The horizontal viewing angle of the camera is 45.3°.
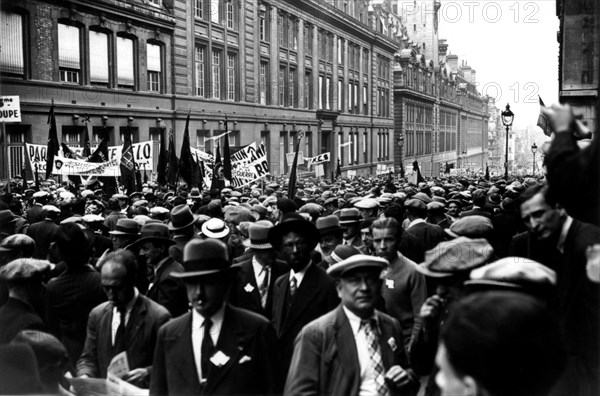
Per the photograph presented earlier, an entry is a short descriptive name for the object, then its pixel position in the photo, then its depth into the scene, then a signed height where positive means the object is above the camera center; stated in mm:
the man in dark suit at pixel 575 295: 4152 -886
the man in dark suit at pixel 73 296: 5832 -1199
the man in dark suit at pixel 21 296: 5355 -1136
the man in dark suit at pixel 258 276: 6293 -1183
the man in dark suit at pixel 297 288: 5535 -1119
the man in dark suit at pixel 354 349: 4098 -1184
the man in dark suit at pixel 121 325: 5031 -1250
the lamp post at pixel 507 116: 24141 +961
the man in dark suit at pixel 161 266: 6074 -1080
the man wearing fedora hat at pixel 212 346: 4234 -1185
